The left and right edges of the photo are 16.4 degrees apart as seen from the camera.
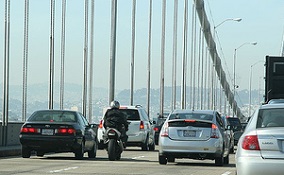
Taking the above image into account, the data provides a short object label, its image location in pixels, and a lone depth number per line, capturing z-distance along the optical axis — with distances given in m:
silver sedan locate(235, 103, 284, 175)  12.98
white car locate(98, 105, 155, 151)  35.09
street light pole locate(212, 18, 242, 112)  84.04
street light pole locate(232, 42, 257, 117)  110.93
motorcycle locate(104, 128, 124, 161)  25.82
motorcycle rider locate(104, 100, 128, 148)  26.33
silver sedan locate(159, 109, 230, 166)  23.36
